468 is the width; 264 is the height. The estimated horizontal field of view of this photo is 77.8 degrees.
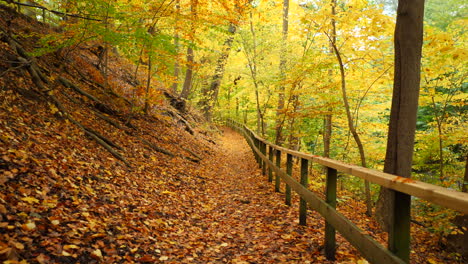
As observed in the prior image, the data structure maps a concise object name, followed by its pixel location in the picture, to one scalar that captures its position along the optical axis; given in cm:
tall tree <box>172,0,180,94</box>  788
